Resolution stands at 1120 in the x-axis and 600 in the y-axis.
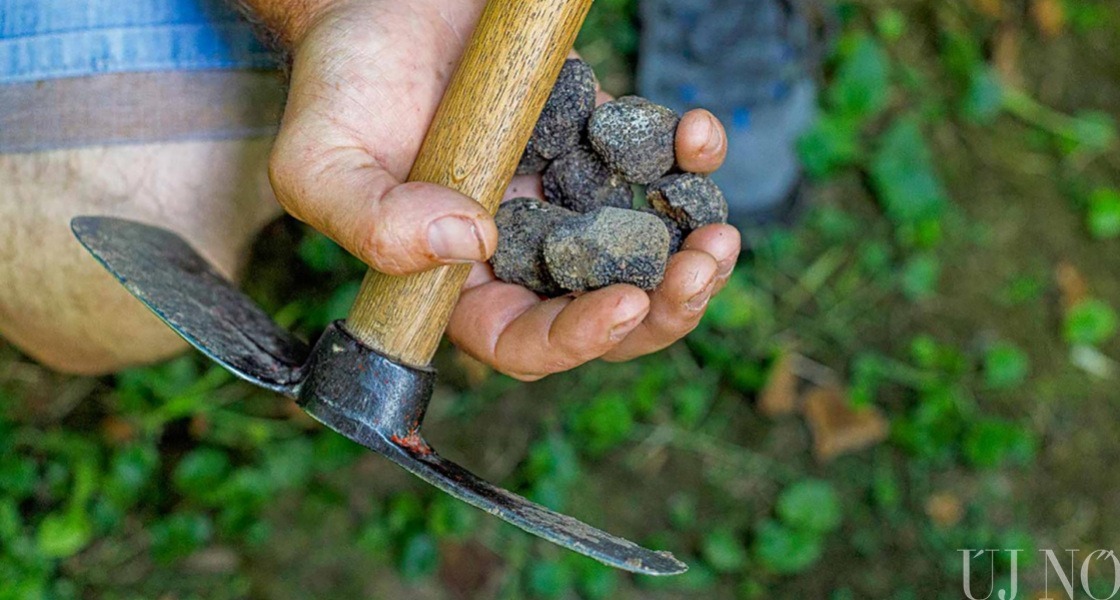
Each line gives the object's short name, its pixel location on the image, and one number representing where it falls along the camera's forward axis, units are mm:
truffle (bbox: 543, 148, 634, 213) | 1399
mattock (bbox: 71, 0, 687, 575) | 1211
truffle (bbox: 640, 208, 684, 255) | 1358
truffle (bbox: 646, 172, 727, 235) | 1341
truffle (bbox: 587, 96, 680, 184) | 1331
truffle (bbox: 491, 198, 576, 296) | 1352
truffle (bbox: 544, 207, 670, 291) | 1237
